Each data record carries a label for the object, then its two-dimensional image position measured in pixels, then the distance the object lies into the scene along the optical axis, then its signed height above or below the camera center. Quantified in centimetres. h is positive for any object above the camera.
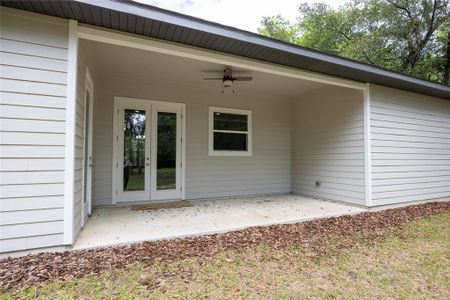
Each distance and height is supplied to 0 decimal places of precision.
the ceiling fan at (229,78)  476 +146
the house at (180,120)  262 +62
